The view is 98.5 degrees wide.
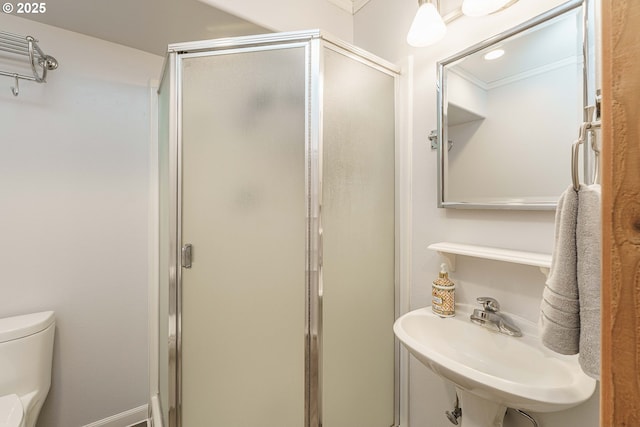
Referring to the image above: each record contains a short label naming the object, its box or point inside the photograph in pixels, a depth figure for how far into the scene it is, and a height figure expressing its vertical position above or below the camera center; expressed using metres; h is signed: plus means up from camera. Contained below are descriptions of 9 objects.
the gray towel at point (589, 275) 0.46 -0.10
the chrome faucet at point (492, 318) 0.99 -0.39
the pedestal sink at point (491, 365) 0.70 -0.46
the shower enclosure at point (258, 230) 1.11 -0.06
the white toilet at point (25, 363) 1.18 -0.66
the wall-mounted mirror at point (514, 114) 0.89 +0.37
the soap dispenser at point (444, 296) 1.14 -0.34
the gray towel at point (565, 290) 0.50 -0.14
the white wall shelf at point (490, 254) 0.87 -0.14
